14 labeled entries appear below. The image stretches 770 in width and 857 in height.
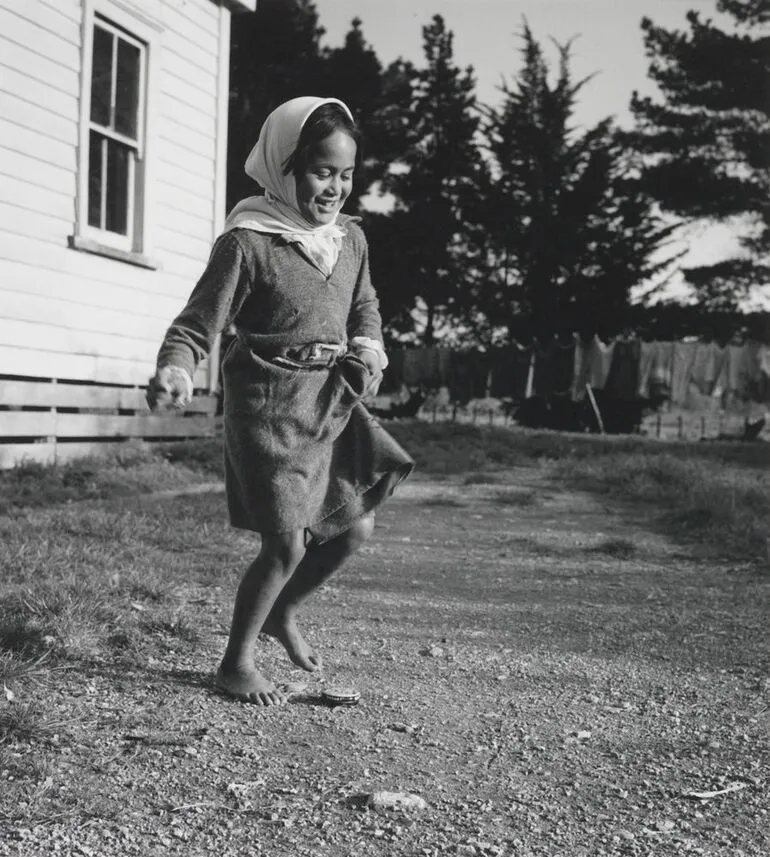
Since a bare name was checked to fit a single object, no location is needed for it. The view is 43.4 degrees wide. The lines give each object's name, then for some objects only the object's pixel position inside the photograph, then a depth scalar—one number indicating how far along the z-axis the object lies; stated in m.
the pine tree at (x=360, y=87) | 24.27
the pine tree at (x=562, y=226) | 24.30
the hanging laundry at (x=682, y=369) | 16.34
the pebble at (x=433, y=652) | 3.16
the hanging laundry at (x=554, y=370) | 17.41
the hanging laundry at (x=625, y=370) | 16.55
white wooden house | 6.97
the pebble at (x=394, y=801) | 1.97
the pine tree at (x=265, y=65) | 21.80
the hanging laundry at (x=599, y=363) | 16.92
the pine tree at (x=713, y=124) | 21.03
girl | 2.55
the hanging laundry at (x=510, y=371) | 17.73
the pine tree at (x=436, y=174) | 26.48
